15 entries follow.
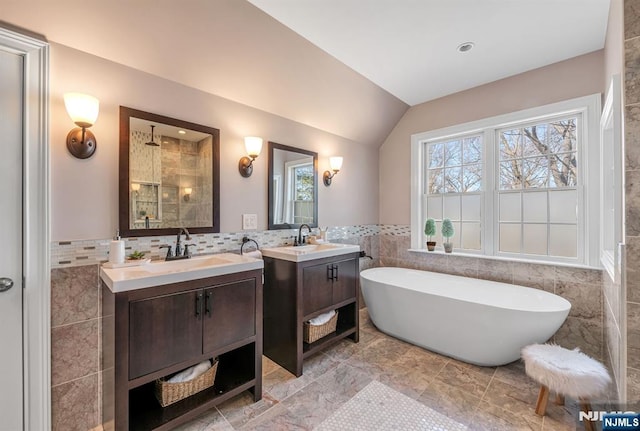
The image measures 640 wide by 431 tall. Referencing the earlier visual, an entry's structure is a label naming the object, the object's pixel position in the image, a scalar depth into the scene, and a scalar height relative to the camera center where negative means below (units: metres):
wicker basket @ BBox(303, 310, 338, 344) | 2.41 -1.05
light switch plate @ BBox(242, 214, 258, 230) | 2.45 -0.05
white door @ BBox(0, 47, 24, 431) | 1.42 -0.13
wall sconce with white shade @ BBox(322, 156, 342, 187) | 3.18 +0.55
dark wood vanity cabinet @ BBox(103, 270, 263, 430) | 1.42 -0.74
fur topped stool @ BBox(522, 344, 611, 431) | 1.58 -0.96
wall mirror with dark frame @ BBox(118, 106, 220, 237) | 1.82 +0.30
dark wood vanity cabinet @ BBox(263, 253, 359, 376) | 2.22 -0.74
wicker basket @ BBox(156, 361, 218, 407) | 1.66 -1.09
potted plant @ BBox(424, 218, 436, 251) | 3.35 -0.18
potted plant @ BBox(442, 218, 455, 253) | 3.22 -0.21
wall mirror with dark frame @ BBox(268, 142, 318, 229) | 2.67 +0.30
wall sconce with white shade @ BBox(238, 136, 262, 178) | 2.35 +0.54
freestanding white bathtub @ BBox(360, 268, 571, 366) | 2.07 -0.85
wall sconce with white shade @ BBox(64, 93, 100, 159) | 1.51 +0.54
